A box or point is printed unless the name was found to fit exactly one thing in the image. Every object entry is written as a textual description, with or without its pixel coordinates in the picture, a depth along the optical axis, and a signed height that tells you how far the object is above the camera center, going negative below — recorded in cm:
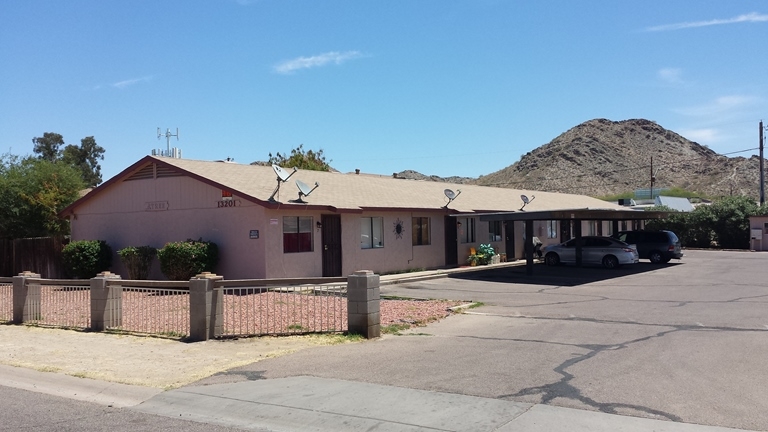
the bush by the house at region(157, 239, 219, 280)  2095 -76
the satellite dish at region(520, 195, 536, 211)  3503 +153
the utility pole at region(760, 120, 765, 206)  5433 +343
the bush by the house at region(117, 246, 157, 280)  2270 -83
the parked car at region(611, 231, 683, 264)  3089 -79
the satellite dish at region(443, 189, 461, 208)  2893 +159
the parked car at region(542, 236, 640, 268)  2806 -104
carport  2372 +49
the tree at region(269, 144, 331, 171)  5897 +661
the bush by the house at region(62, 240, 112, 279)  2378 -76
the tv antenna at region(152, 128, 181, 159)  3038 +388
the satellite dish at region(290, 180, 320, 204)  2177 +138
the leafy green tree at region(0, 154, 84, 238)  3300 +195
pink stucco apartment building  2139 +53
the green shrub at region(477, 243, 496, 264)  2995 -105
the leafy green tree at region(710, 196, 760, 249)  4562 +40
